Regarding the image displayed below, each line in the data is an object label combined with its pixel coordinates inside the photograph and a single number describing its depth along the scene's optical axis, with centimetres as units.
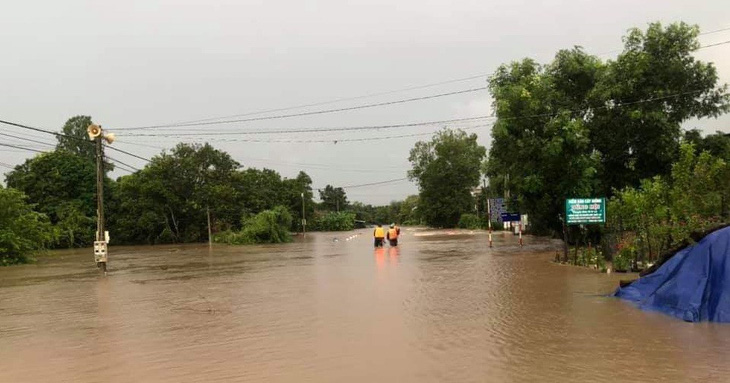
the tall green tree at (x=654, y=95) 2514
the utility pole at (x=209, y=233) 5055
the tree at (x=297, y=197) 7384
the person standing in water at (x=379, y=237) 3335
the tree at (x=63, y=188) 5141
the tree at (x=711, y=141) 2634
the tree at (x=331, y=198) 12012
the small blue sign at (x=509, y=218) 4059
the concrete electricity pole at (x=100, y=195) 2198
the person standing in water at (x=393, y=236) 3412
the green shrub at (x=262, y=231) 4556
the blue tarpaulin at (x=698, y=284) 898
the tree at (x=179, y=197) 5253
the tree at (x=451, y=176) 7662
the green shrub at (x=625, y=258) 1577
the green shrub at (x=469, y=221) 6857
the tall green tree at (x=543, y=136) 2127
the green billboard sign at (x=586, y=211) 1836
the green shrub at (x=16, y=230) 2797
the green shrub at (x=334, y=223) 8762
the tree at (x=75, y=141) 6794
